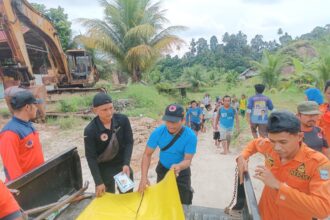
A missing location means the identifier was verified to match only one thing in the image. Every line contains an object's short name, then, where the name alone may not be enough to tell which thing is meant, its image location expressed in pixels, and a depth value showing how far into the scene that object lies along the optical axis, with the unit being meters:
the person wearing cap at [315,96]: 4.07
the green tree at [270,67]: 18.86
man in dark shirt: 2.87
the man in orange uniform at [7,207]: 1.37
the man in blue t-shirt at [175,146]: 2.91
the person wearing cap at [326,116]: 3.45
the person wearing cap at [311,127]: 2.92
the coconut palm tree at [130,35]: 17.97
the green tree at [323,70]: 12.22
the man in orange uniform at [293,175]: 1.61
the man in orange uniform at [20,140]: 2.49
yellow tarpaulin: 2.47
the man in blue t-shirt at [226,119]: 6.46
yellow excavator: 8.23
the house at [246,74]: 36.62
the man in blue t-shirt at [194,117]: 8.09
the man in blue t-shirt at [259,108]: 6.01
